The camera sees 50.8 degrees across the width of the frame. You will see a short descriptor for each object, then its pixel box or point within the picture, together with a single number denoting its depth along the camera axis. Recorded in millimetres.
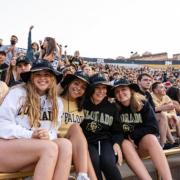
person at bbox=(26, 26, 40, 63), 3505
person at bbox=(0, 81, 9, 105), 1795
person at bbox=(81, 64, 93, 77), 3197
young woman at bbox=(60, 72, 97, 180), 1738
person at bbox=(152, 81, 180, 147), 3060
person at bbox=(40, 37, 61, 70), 3127
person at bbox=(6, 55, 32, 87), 2509
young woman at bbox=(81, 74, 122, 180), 1946
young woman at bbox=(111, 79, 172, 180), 2085
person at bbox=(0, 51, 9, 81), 2825
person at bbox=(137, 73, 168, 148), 2748
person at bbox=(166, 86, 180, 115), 3570
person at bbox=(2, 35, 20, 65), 3727
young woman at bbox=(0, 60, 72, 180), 1500
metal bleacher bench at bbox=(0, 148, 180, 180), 1510
